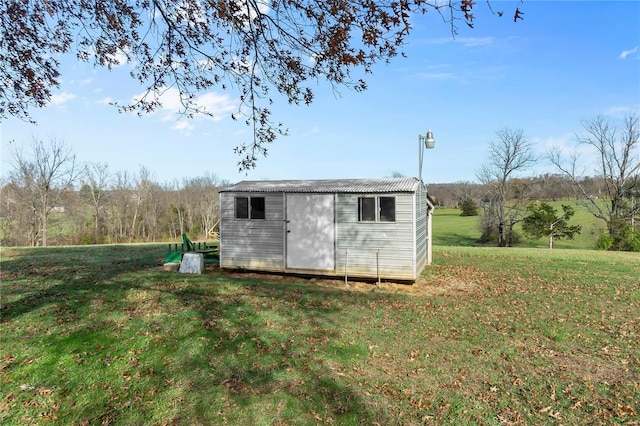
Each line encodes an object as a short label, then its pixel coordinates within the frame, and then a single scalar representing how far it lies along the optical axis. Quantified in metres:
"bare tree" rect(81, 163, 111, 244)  35.81
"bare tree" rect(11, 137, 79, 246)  30.64
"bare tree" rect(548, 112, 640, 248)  29.15
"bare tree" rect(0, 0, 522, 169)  4.60
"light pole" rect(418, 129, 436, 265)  11.23
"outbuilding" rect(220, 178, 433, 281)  10.12
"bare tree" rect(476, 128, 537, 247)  33.59
